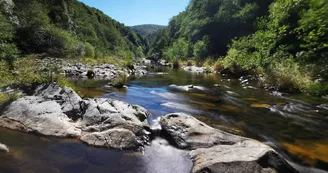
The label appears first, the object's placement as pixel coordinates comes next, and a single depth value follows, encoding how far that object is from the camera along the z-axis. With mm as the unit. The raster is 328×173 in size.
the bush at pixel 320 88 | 4783
